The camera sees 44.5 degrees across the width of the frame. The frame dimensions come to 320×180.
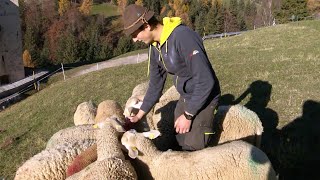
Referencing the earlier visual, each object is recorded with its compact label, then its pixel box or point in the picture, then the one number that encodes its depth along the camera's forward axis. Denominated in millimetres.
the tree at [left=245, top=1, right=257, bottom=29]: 92600
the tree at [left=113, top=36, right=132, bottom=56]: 71562
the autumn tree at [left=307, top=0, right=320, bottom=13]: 62219
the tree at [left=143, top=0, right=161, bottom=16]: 110031
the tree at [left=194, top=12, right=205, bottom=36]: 86375
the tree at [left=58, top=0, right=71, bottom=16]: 112900
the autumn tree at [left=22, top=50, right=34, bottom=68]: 75638
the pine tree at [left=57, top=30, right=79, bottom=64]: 72938
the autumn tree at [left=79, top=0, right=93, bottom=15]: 117800
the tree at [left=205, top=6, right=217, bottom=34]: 83750
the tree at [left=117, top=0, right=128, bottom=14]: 121312
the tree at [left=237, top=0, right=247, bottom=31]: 88906
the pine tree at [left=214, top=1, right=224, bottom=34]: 84012
